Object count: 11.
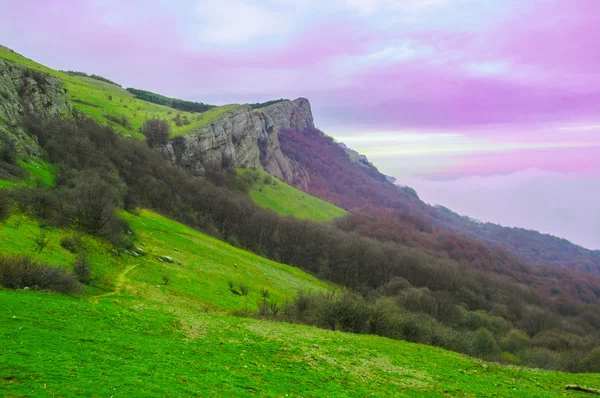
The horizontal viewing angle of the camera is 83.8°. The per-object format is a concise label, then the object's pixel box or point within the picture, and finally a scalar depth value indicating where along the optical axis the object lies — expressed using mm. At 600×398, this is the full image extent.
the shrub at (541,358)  39238
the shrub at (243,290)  42369
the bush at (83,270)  26283
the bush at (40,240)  27241
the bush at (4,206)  29170
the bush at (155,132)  129375
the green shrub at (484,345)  38409
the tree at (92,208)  37625
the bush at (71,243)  31453
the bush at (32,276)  20719
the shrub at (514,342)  55688
